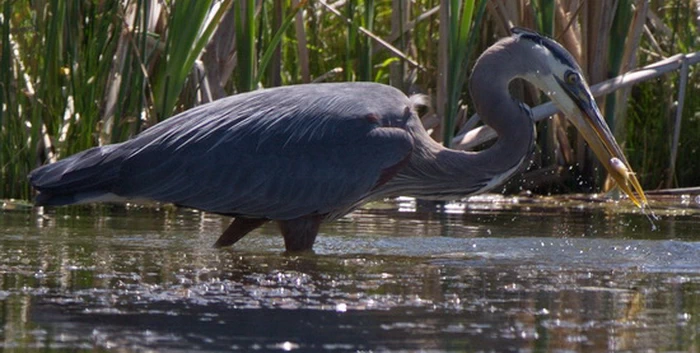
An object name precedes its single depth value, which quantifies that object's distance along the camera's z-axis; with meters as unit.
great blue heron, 11.12
